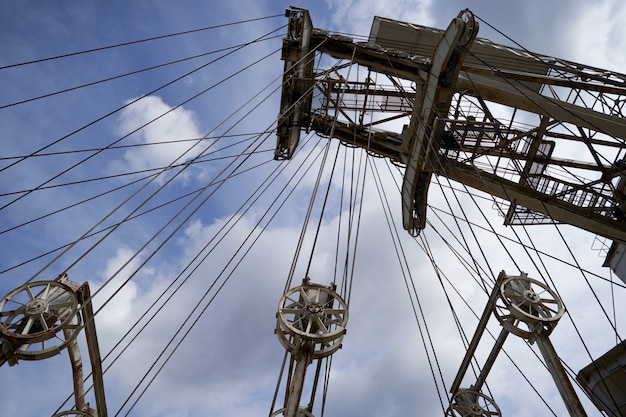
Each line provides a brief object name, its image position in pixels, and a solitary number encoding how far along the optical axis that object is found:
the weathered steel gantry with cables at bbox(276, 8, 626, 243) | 12.88
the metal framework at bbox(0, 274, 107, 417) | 6.96
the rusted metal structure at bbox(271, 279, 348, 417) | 6.35
